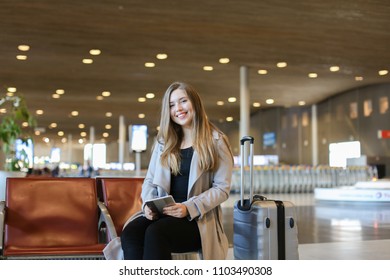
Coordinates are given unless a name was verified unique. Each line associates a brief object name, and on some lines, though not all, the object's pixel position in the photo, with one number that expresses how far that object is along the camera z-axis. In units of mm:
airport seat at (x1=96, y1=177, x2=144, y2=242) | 3807
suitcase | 3180
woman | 2854
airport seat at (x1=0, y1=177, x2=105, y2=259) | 3535
